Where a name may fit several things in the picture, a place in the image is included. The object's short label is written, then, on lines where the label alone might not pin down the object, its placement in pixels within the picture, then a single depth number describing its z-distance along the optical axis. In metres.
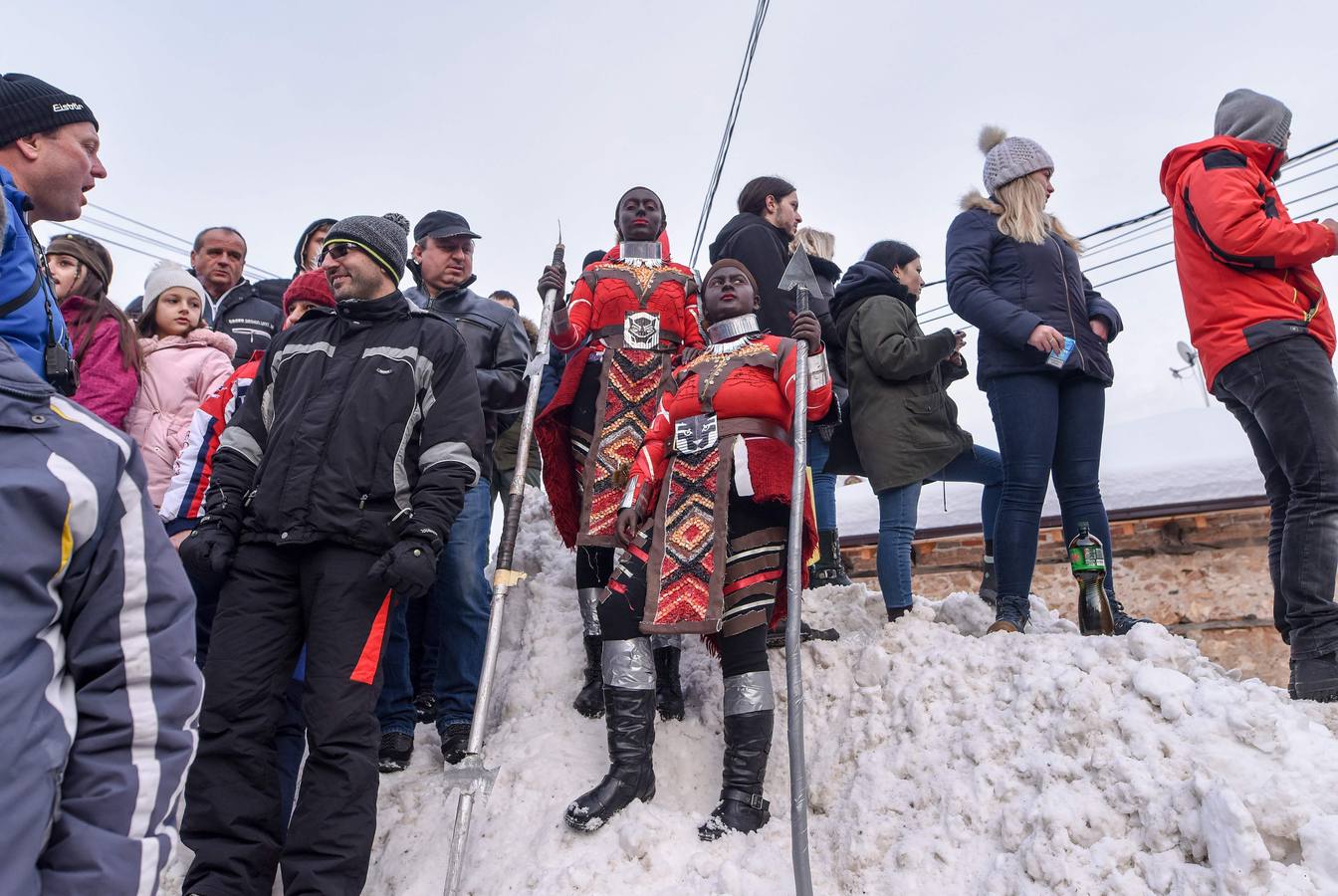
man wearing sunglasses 2.85
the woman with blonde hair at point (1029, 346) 4.02
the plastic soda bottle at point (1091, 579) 4.03
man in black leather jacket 4.08
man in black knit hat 2.21
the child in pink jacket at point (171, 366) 3.77
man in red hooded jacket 3.26
